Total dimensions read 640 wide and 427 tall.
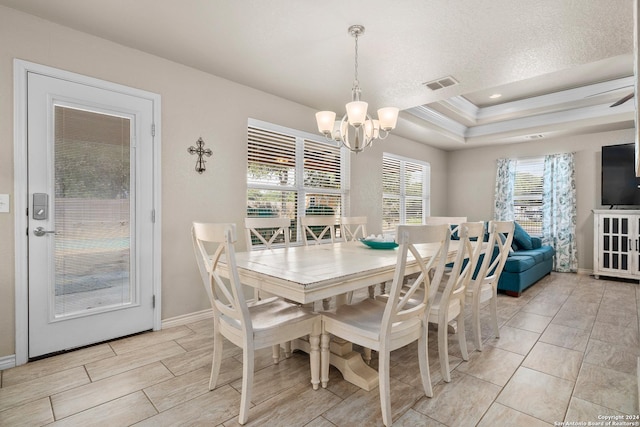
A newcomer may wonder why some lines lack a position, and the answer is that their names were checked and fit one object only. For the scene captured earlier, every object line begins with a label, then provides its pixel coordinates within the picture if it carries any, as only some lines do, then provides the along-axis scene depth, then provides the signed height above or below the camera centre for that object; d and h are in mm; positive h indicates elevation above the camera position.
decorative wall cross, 2979 +569
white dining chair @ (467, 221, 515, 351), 2305 -526
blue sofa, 3869 -693
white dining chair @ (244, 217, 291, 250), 2715 -113
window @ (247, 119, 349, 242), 3492 +480
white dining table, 1514 -325
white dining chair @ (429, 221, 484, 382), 1876 -566
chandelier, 2287 +725
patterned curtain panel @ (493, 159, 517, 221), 6039 +450
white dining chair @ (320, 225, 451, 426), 1524 -618
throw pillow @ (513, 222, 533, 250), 4695 -406
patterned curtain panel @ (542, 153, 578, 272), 5332 +56
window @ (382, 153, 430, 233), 5355 +394
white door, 2211 -16
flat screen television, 4727 +554
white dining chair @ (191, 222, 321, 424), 1521 -616
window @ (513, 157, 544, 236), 5805 +341
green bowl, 2513 -265
